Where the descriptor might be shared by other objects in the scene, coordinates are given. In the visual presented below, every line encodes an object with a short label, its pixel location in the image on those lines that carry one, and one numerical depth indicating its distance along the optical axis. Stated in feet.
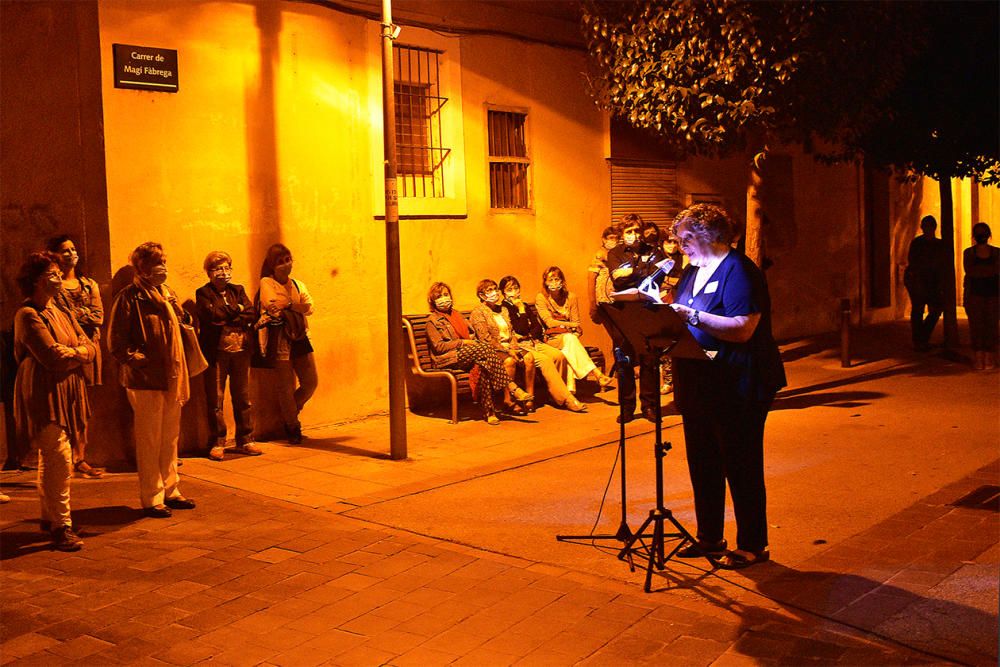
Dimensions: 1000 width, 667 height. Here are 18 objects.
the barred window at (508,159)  42.63
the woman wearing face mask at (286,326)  33.01
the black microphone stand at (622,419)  20.85
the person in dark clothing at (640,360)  19.84
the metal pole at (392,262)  29.81
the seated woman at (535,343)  38.55
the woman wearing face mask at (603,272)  39.19
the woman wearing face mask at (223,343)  31.30
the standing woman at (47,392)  22.35
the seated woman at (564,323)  39.55
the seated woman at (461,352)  36.52
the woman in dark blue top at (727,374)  19.62
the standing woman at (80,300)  28.07
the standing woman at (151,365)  24.49
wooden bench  36.63
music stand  18.90
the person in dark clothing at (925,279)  52.06
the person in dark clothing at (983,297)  47.03
